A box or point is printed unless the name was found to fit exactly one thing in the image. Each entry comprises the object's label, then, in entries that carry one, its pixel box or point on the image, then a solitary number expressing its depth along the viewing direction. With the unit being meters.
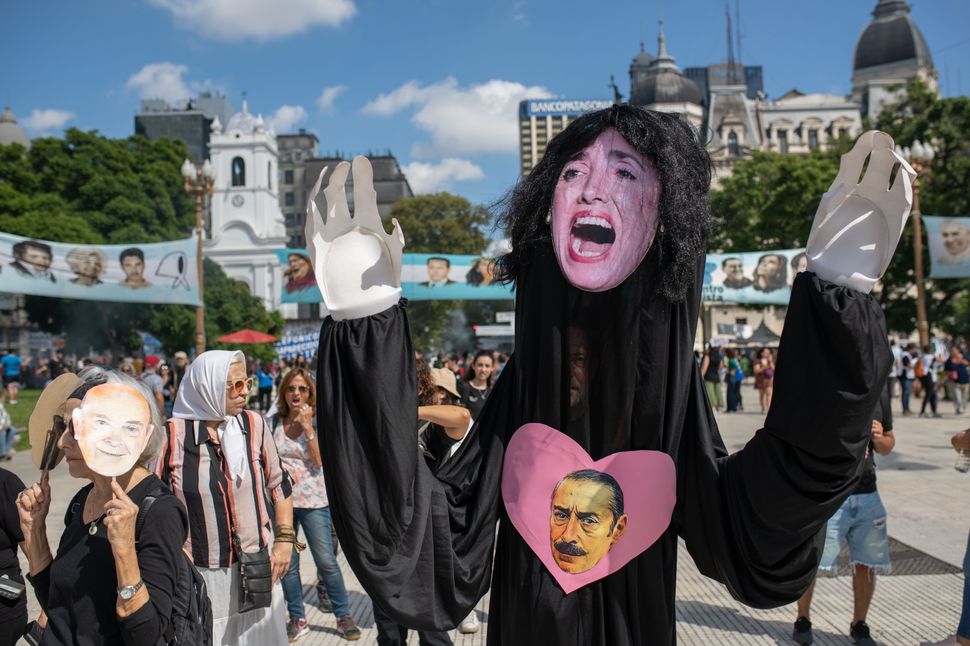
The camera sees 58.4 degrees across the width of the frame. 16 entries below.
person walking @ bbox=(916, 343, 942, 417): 18.73
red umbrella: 22.68
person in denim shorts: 5.30
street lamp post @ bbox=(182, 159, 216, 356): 17.12
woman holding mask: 2.57
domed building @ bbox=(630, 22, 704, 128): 77.44
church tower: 71.38
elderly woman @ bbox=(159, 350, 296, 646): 3.98
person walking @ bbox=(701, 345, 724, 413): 20.25
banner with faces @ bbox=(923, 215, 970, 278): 18.22
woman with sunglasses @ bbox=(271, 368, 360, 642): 5.81
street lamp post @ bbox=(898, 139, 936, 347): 18.73
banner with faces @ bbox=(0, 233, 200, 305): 15.40
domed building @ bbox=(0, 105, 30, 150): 58.56
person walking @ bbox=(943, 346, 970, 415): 18.75
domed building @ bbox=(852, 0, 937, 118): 77.31
